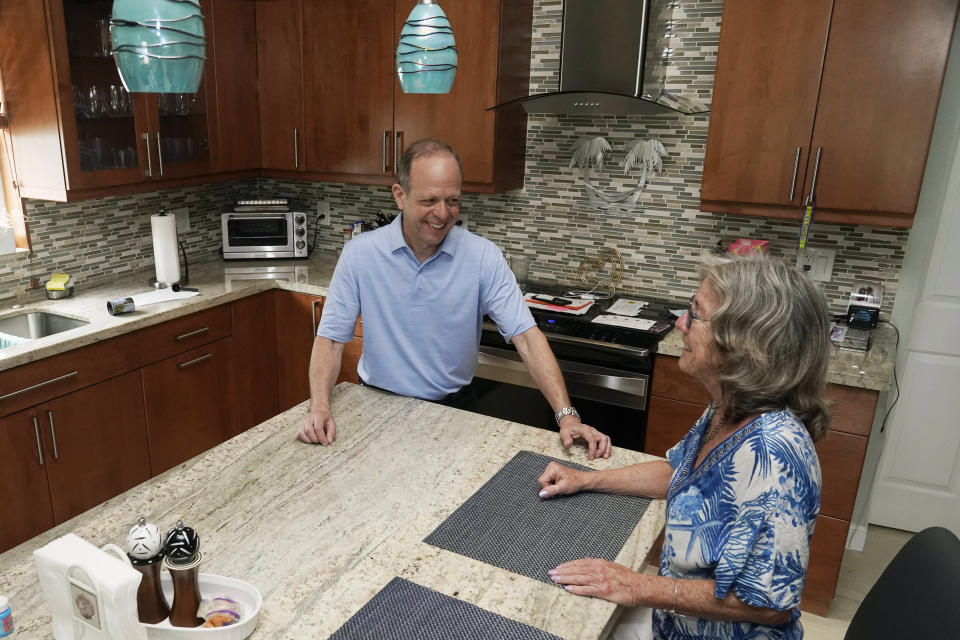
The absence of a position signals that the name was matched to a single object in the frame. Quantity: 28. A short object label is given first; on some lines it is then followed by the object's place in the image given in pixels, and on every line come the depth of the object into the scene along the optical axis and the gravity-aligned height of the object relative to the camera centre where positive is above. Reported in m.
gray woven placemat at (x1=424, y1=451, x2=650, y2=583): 1.26 -0.73
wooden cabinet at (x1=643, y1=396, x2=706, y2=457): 2.63 -1.02
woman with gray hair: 1.11 -0.53
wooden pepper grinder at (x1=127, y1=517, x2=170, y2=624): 0.96 -0.60
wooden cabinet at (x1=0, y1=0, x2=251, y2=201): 2.56 +0.05
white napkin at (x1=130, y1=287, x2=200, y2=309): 2.89 -0.70
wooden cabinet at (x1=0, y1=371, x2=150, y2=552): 2.37 -1.18
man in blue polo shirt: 2.12 -0.50
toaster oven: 3.58 -0.51
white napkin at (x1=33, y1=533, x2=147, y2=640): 0.89 -0.59
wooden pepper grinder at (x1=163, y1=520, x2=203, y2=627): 0.98 -0.61
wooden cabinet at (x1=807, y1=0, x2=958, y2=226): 2.28 +0.18
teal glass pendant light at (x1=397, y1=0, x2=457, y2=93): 1.69 +0.21
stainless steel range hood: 2.69 +0.35
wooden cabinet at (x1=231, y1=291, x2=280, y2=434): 3.25 -1.07
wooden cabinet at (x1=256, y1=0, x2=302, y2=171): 3.37 +0.23
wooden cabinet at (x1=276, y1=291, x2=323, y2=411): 3.33 -0.99
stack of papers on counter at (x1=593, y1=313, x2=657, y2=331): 2.76 -0.69
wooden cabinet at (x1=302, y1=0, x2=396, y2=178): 3.21 +0.23
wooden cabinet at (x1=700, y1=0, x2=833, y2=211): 2.43 +0.19
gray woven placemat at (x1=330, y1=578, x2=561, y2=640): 1.06 -0.73
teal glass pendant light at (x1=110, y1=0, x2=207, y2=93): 1.19 +0.14
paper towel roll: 3.03 -0.52
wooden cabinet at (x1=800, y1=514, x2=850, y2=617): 2.48 -1.44
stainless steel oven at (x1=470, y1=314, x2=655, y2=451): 2.66 -0.94
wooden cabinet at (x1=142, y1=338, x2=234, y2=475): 2.88 -1.17
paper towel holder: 3.11 -0.69
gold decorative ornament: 3.25 -0.58
